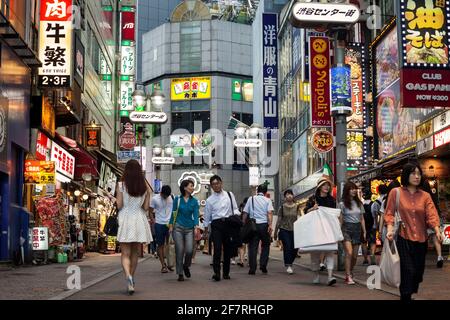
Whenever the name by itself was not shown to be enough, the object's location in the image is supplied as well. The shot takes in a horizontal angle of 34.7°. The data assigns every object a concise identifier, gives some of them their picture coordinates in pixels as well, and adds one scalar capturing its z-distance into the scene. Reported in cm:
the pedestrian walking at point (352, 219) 1270
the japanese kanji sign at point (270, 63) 4831
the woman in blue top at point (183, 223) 1309
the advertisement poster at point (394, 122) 2426
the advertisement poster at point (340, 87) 1586
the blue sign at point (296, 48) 4387
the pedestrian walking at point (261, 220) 1527
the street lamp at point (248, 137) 3754
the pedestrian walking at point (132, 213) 1054
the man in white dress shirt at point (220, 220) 1331
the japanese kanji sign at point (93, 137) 3180
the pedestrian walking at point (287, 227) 1563
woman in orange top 820
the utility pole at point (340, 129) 1565
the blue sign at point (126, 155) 3206
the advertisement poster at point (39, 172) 2100
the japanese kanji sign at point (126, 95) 4569
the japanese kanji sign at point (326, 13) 1530
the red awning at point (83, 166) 2986
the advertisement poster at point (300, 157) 4369
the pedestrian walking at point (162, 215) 1587
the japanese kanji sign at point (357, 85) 2872
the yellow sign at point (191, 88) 7950
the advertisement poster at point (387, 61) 2567
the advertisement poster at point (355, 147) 2861
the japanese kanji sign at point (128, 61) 4444
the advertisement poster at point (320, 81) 2962
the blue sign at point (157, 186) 5054
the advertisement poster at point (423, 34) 1781
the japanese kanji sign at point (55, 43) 2155
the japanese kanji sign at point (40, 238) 1983
